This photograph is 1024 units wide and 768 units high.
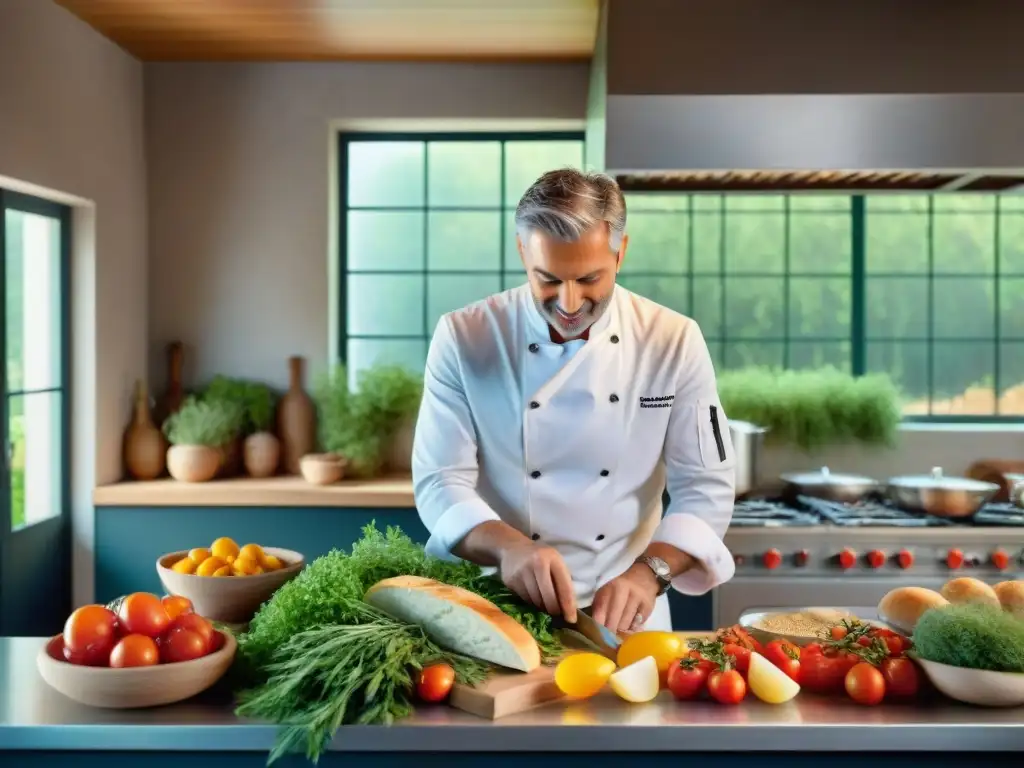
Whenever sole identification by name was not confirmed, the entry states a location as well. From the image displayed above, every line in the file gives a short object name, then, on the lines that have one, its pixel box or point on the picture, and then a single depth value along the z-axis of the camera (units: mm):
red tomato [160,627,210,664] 1746
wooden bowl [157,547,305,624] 2109
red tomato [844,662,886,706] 1764
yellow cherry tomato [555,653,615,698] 1734
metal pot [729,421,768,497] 4238
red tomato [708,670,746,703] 1744
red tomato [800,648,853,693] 1823
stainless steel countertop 1652
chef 2395
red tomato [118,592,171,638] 1774
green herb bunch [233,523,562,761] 1663
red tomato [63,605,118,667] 1753
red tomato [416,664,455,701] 1722
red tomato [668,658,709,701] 1757
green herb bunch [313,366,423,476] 4500
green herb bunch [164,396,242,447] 4430
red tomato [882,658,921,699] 1777
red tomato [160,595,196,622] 1876
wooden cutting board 1681
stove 3764
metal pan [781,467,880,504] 4188
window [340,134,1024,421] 4945
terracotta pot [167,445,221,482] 4375
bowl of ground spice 2010
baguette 1767
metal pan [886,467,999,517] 3879
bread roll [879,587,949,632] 1995
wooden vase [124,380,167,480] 4492
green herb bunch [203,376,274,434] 4641
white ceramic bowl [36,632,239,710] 1701
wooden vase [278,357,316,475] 4681
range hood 3457
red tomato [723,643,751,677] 1806
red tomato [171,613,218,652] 1788
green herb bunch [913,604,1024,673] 1726
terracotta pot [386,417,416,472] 4734
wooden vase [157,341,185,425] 4699
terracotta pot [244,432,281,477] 4570
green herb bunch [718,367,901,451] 4605
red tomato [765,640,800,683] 1818
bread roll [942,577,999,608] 1998
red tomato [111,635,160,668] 1719
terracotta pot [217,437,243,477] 4574
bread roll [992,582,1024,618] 1975
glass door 3832
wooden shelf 4172
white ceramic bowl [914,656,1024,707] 1714
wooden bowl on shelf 4344
